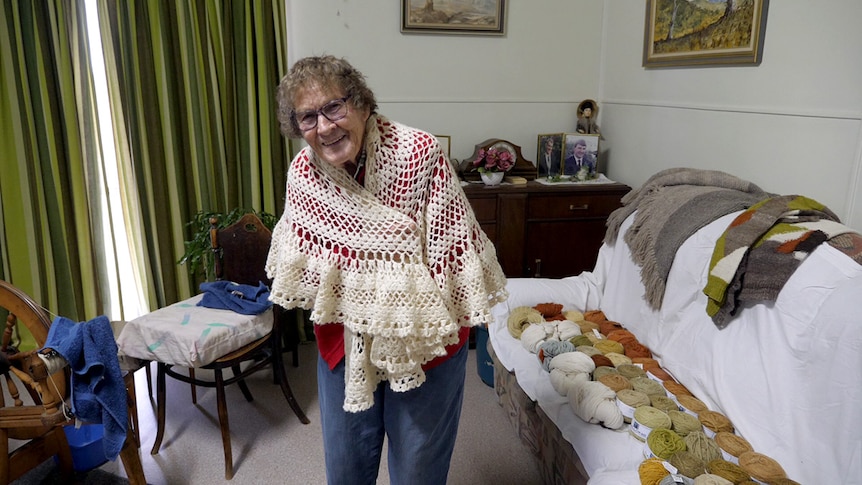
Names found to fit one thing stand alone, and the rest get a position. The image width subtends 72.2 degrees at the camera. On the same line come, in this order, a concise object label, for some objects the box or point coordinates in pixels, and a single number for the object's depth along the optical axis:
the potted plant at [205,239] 2.62
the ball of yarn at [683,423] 1.68
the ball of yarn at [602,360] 2.04
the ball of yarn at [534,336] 2.23
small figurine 3.29
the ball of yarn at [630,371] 1.98
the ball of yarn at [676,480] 1.45
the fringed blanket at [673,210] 2.04
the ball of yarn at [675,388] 1.89
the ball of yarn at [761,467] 1.49
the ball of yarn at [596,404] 1.74
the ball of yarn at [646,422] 1.69
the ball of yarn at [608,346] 2.16
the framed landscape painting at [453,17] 3.04
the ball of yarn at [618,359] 2.08
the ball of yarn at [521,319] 2.36
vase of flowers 3.01
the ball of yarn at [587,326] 2.34
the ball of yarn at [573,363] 1.98
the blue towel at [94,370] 1.57
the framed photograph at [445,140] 3.07
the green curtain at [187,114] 2.69
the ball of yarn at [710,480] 1.43
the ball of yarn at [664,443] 1.58
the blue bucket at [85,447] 2.06
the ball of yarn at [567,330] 2.27
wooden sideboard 2.93
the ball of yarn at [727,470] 1.47
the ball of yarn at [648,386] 1.86
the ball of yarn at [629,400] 1.77
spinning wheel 1.51
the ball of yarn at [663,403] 1.78
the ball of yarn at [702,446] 1.57
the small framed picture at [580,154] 3.20
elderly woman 1.21
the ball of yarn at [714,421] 1.69
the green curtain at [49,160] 2.47
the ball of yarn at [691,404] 1.78
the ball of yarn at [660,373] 1.99
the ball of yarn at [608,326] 2.35
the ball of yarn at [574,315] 2.44
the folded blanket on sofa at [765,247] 1.63
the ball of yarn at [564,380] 1.91
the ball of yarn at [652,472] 1.48
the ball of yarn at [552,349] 2.13
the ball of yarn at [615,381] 1.87
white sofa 1.42
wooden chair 2.43
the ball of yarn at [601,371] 1.96
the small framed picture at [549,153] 3.23
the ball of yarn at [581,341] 2.19
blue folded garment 2.26
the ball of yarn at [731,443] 1.59
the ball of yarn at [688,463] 1.51
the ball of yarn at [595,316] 2.45
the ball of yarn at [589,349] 2.11
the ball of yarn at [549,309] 2.46
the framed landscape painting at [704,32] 2.18
